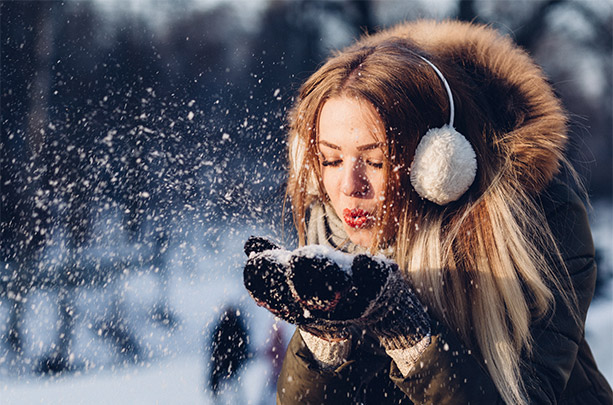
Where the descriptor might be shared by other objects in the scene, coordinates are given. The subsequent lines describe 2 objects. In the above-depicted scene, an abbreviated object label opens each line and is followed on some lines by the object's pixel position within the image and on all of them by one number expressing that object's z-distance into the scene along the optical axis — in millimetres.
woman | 1548
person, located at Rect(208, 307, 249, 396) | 4707
